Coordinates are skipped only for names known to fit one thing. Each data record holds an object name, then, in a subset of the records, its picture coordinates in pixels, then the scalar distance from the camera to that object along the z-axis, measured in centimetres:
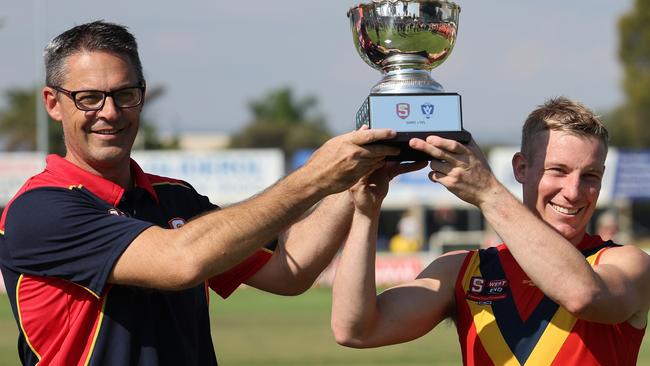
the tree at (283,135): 8175
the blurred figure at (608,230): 2500
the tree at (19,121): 7125
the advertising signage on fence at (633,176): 3495
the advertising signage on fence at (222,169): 3447
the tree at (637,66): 7350
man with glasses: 422
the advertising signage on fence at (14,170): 3384
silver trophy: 428
